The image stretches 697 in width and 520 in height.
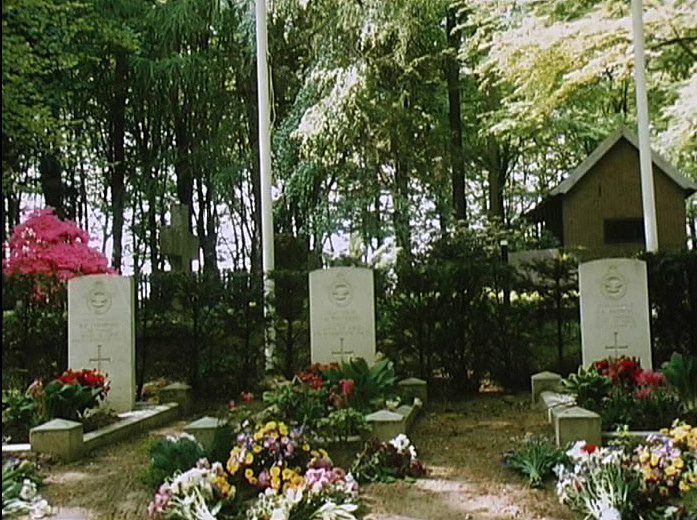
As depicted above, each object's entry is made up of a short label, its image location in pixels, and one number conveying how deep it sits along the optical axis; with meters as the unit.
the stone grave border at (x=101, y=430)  4.86
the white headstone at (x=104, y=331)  6.43
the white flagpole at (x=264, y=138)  8.38
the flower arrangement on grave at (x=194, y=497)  3.58
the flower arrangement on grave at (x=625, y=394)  5.05
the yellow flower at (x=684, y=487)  3.72
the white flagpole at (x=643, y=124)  8.54
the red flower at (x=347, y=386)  5.54
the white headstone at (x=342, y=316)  6.99
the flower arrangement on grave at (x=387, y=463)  4.39
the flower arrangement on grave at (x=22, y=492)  2.54
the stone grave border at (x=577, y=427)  4.75
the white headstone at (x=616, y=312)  6.64
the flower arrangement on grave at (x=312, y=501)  3.58
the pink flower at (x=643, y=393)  5.17
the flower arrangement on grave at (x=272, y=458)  3.89
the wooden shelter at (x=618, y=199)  14.03
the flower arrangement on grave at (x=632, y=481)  3.59
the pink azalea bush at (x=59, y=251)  7.34
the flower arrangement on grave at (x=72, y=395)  5.29
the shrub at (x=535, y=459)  4.29
